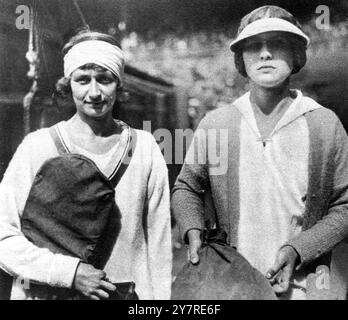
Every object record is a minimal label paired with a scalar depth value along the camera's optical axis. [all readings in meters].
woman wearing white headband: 1.58
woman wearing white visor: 1.62
